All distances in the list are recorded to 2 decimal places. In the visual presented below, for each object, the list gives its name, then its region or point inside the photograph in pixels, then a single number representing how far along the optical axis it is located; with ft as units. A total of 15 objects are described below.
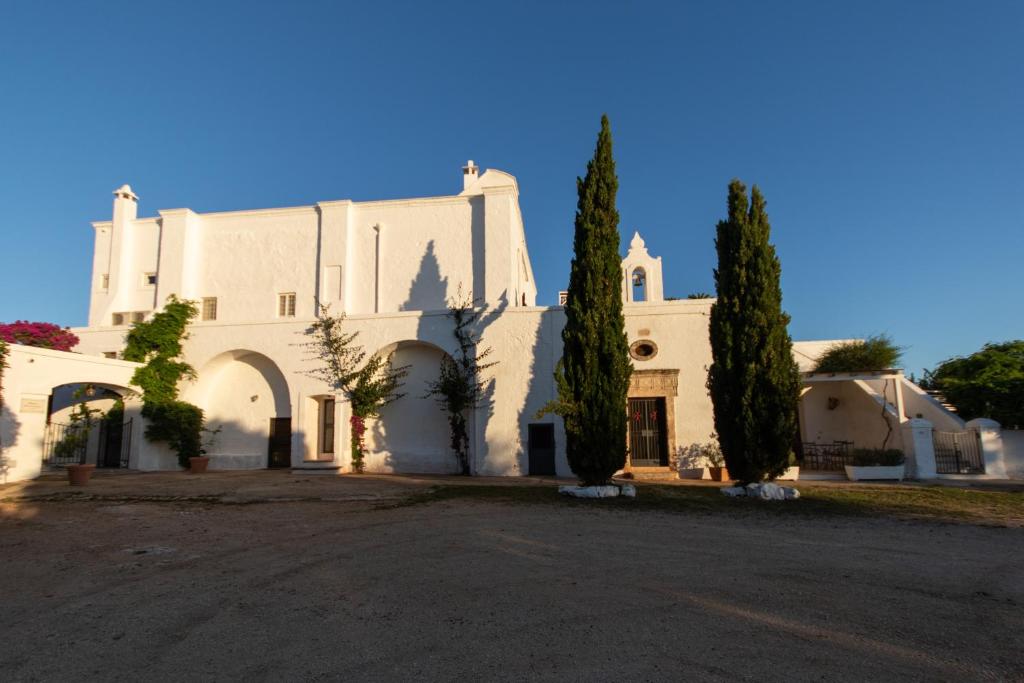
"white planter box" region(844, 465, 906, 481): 49.67
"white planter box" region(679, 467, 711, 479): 51.39
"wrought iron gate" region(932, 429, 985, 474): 51.24
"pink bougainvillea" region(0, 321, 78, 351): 53.52
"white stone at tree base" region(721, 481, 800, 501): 36.27
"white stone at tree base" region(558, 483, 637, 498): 36.45
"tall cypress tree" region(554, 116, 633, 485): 37.45
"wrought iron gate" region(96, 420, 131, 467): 62.75
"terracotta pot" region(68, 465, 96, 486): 42.68
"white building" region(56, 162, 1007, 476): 54.49
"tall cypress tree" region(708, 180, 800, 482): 37.04
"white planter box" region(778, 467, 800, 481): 49.74
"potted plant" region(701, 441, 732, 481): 50.08
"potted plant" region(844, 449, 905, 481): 49.70
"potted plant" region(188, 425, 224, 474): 56.49
